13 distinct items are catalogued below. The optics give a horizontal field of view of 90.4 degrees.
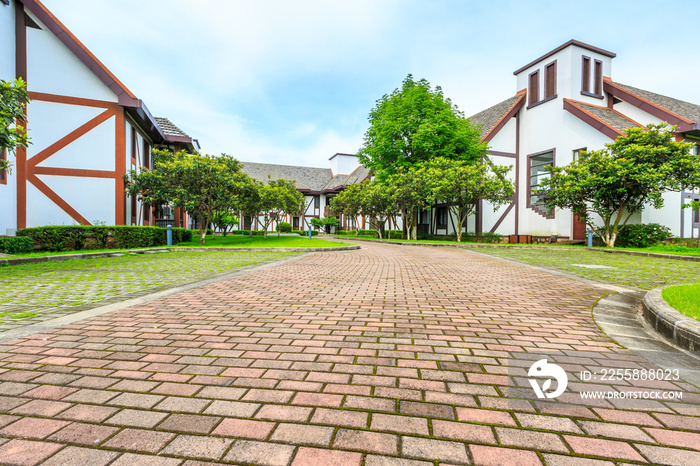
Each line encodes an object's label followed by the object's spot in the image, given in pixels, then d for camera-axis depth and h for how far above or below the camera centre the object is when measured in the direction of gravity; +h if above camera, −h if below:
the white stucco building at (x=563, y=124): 19.34 +6.76
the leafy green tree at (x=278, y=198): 23.82 +2.00
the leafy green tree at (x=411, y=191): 23.31 +2.41
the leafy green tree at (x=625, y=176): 15.84 +2.53
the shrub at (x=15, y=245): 10.92 -0.73
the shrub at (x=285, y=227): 40.38 -0.28
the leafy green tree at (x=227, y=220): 31.12 +0.36
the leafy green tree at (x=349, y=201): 30.41 +2.16
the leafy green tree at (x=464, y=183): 21.34 +2.68
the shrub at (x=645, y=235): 17.78 -0.34
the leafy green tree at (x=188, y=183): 16.12 +1.95
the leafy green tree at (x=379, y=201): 25.52 +1.91
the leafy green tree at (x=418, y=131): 25.50 +7.16
